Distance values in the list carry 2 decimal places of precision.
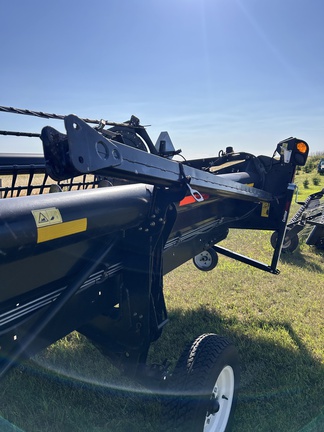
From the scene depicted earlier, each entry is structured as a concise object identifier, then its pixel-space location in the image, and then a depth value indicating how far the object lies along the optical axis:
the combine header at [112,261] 1.34
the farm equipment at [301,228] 6.36
